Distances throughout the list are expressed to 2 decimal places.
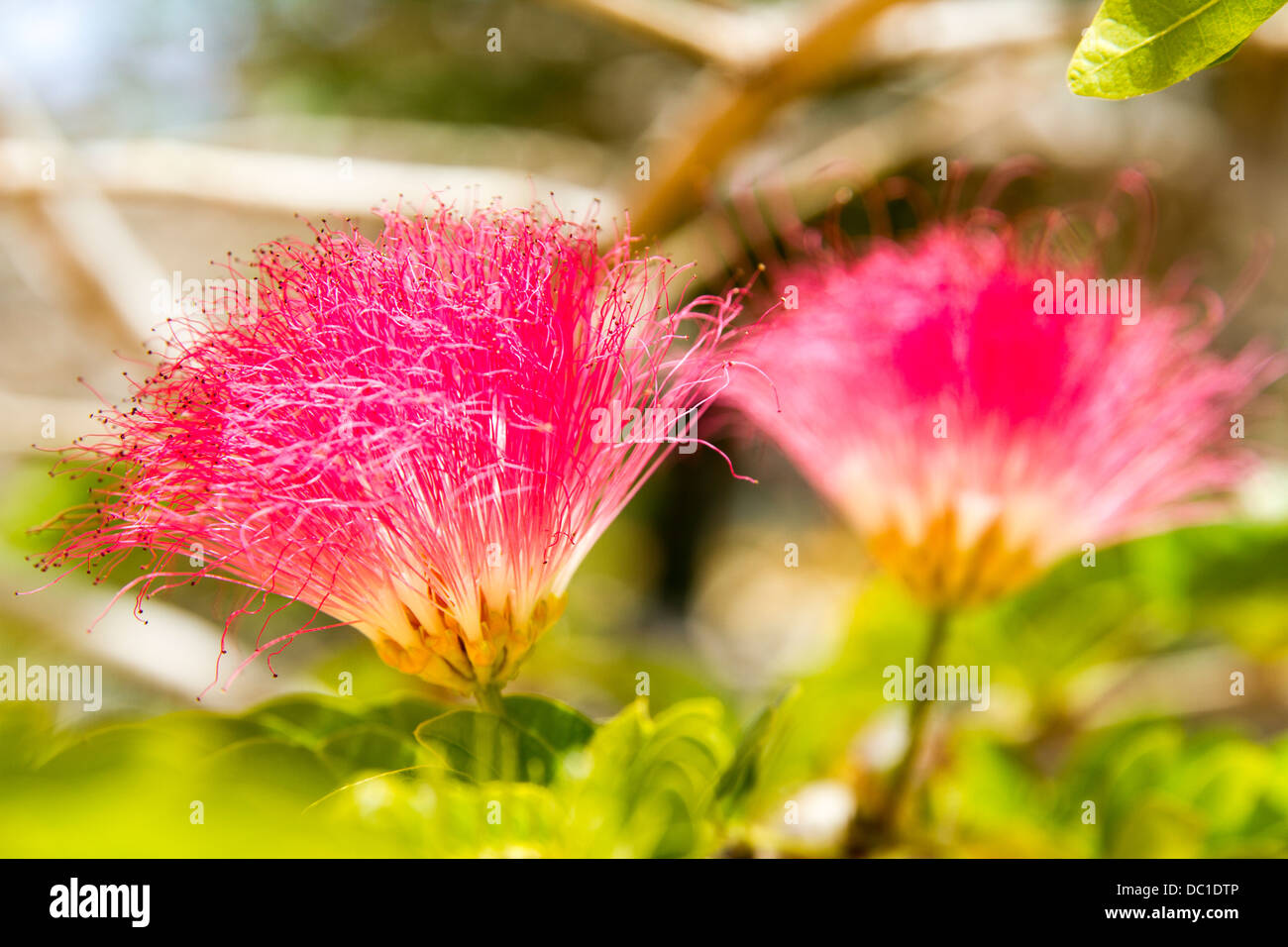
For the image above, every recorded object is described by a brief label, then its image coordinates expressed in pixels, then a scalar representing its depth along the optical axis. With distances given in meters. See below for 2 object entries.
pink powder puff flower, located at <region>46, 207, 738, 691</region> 0.22
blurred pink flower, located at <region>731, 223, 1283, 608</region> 0.27
